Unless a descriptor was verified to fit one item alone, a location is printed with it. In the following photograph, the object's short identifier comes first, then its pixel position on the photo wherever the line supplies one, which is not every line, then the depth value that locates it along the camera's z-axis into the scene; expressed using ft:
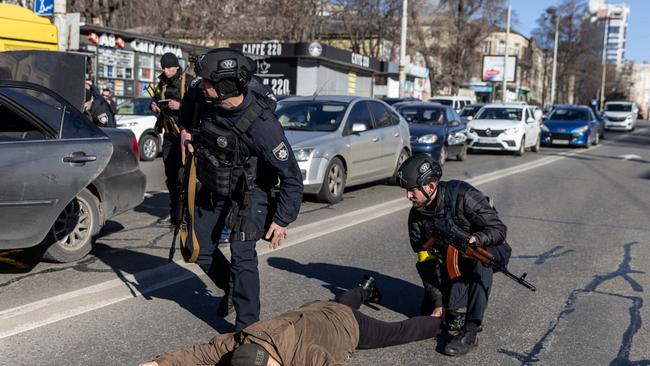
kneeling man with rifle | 14.06
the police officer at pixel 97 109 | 33.99
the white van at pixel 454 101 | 104.73
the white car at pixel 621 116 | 151.23
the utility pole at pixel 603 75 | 287.05
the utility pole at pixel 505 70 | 148.36
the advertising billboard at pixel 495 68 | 176.24
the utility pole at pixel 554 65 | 196.65
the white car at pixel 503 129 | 69.46
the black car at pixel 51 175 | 17.38
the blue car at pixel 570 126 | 86.43
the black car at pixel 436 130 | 51.62
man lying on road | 10.82
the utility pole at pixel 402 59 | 96.68
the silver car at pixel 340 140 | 32.63
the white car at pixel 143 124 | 50.37
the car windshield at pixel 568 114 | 90.89
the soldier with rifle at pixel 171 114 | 22.68
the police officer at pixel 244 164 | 12.91
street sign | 40.73
